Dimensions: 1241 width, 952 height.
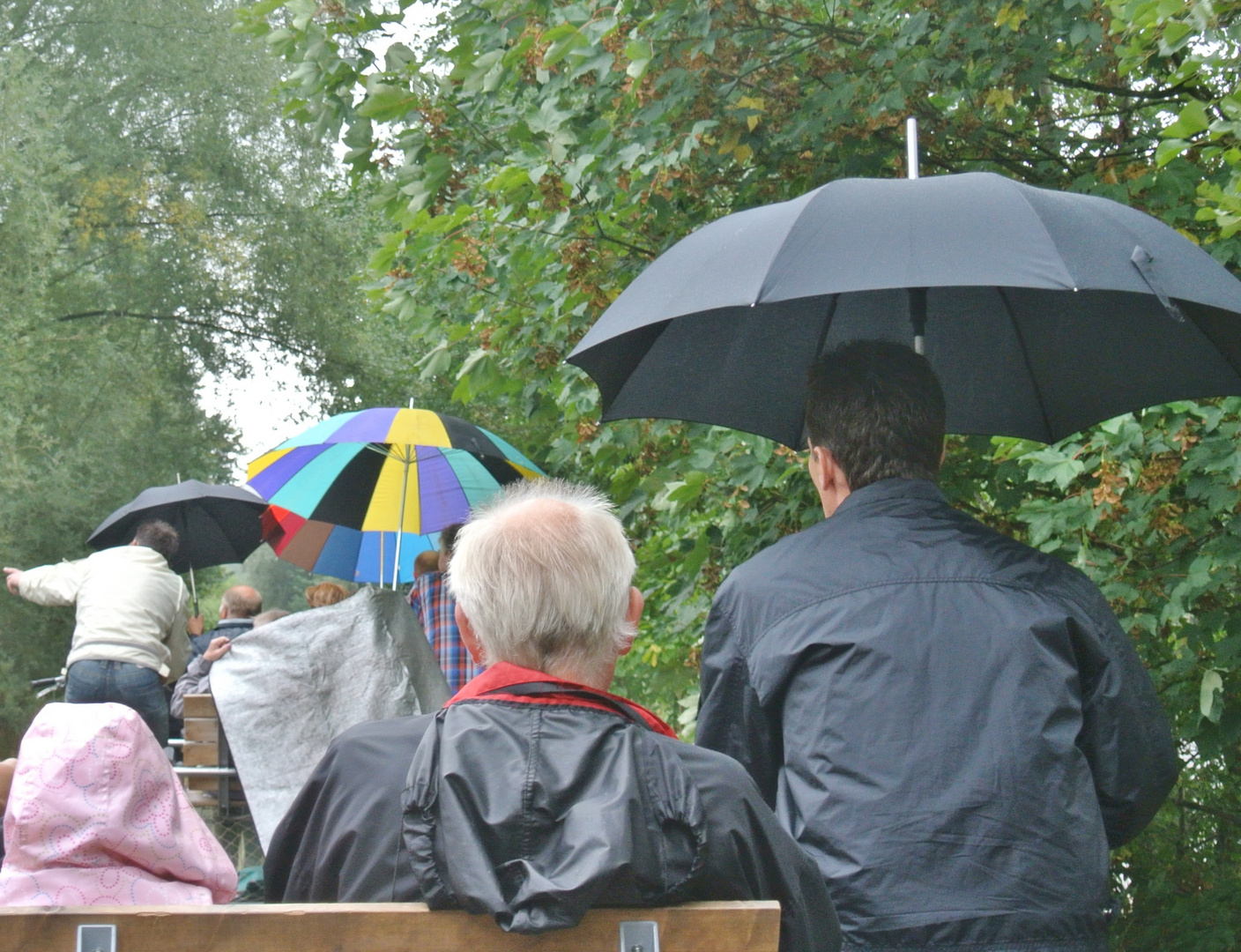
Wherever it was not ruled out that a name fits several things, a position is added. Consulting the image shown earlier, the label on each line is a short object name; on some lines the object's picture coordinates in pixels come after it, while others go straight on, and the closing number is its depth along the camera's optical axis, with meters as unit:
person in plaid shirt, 13.08
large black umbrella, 4.92
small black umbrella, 18.14
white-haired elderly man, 3.28
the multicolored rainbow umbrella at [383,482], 14.61
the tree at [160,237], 40.09
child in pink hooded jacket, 5.17
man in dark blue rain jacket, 4.23
